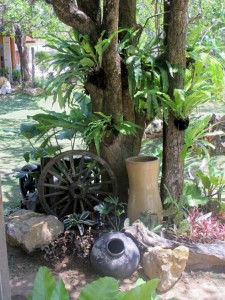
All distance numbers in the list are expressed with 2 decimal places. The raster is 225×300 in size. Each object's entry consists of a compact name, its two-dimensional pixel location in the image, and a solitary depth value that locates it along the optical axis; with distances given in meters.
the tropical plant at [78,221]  3.84
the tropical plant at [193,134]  3.96
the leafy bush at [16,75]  21.30
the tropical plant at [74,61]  3.73
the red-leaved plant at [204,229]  3.82
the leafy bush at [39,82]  19.75
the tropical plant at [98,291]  1.40
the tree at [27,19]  12.69
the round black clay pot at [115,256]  3.37
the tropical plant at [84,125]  3.83
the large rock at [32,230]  3.62
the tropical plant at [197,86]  3.77
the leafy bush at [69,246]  3.64
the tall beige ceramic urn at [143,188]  3.88
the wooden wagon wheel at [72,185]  4.15
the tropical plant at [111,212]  3.90
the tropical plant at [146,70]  3.81
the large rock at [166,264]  3.29
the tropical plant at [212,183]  4.24
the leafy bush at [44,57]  3.96
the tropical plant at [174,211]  3.88
